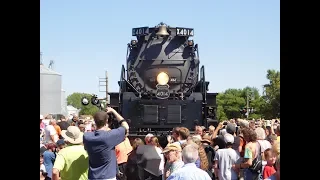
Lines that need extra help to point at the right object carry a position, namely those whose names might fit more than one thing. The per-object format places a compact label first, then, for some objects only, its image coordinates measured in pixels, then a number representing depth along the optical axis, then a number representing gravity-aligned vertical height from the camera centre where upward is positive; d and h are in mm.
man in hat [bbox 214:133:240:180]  7664 -955
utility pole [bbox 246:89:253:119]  79238 -194
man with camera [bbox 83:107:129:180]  5984 -581
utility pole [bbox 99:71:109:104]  34609 +776
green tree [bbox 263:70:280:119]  52769 -218
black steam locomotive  14758 +262
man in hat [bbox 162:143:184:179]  6477 -730
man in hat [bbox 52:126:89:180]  6184 -764
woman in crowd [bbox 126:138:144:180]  8406 -1114
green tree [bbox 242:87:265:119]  66750 -648
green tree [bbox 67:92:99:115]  86938 -966
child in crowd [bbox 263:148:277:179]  6869 -890
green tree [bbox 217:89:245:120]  79000 -1122
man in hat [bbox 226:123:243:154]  8289 -741
